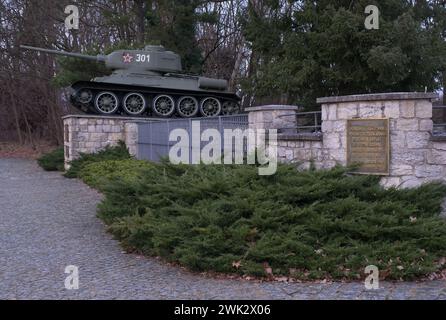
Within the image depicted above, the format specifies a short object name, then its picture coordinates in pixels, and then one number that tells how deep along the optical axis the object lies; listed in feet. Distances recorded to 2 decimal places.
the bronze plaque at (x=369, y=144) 24.85
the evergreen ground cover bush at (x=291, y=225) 17.31
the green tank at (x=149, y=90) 60.85
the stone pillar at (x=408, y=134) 24.57
